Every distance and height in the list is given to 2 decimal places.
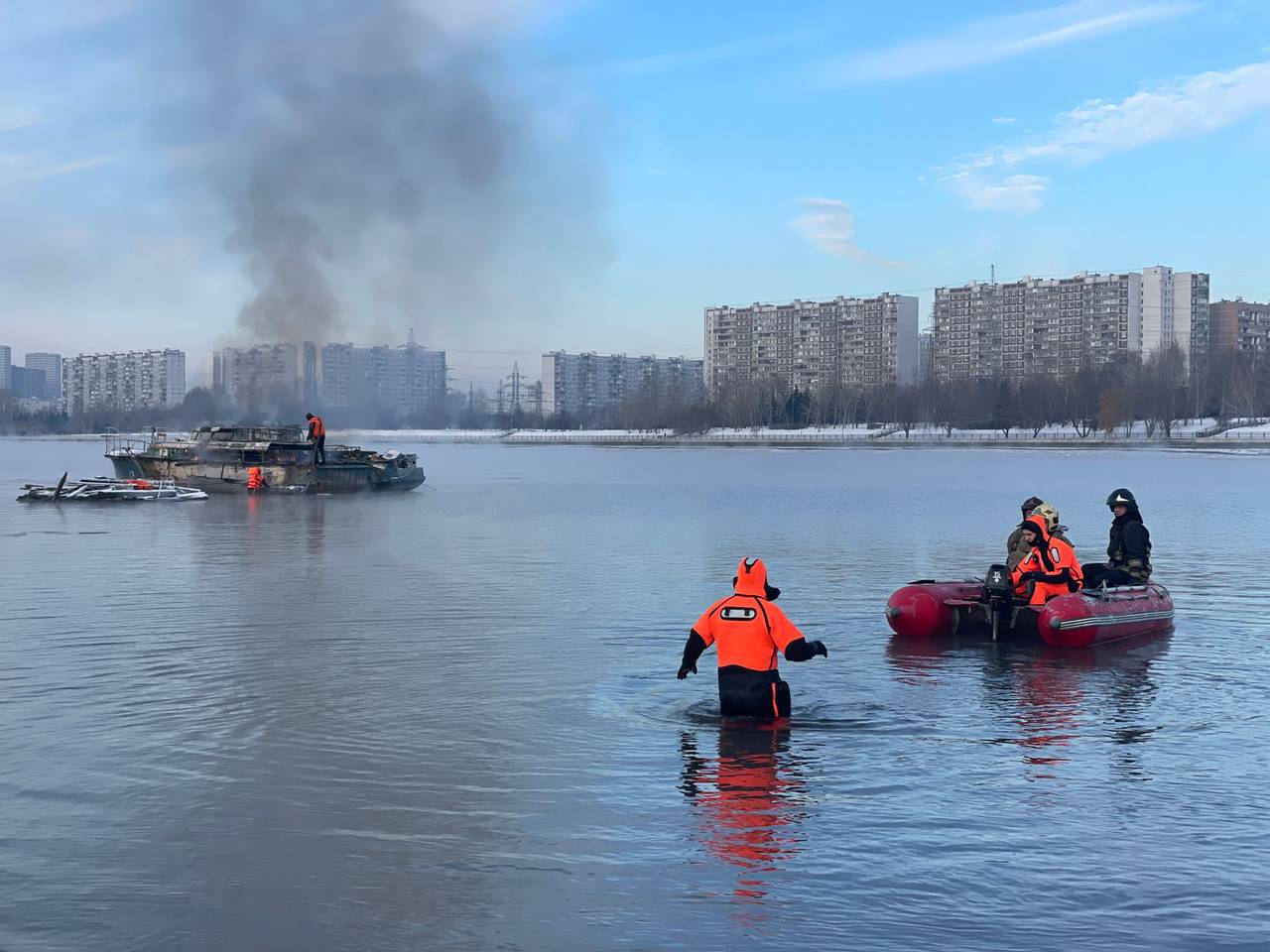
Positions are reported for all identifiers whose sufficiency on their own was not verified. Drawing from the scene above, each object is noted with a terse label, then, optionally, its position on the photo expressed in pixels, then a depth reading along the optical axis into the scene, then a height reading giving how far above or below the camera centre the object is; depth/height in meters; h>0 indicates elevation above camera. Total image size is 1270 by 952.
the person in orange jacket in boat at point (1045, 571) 16.78 -1.72
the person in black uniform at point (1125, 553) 17.94 -1.61
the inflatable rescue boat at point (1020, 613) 16.36 -2.25
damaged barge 51.75 -1.36
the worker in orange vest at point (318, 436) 51.03 -0.26
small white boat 46.84 -2.20
